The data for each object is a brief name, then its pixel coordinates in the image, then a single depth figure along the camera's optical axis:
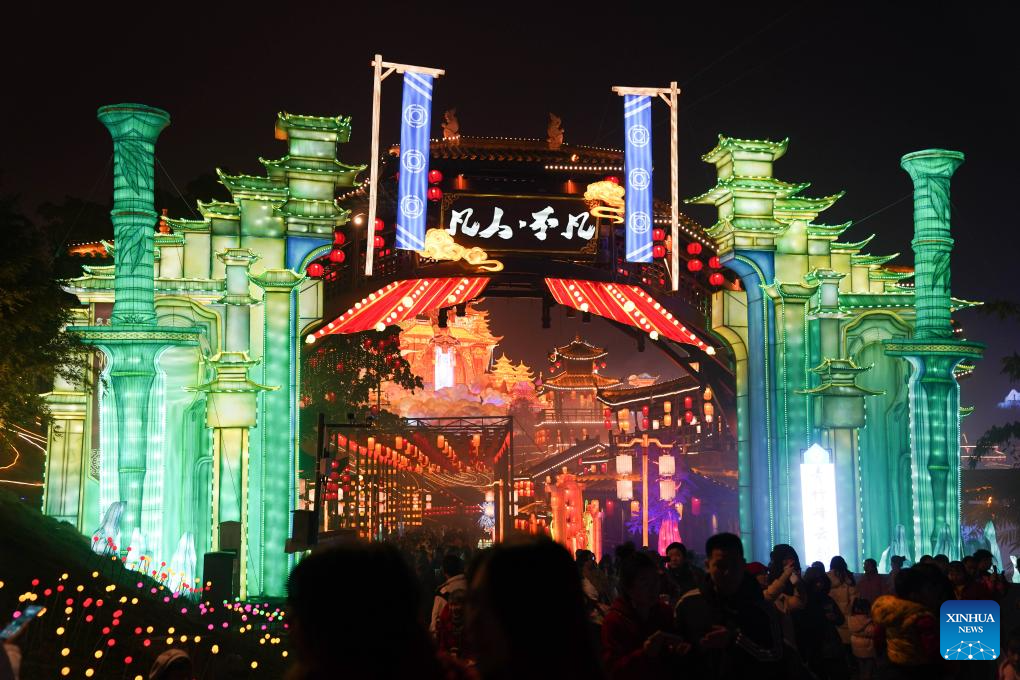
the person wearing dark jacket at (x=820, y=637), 10.14
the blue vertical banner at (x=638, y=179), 21.02
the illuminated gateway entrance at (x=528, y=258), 21.45
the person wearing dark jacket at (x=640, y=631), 5.38
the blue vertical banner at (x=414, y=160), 20.41
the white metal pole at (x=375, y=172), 19.92
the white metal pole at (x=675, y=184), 21.28
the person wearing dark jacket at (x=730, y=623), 5.59
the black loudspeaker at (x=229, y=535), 19.41
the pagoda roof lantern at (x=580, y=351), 40.22
